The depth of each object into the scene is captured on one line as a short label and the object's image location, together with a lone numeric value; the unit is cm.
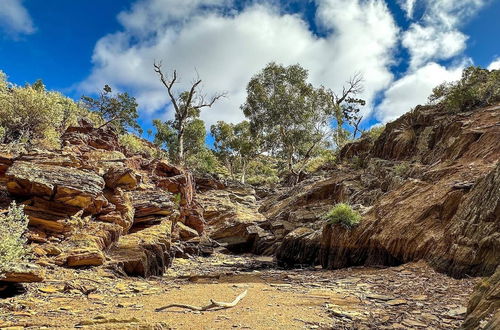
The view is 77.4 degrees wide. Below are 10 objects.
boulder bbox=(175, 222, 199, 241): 2119
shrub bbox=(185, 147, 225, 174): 4940
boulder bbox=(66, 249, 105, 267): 998
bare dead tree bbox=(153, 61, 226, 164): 3073
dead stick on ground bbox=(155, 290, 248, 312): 695
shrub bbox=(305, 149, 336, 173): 4023
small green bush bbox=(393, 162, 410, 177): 1791
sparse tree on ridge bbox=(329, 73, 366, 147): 4175
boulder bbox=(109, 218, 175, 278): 1165
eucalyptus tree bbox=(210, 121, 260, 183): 4812
